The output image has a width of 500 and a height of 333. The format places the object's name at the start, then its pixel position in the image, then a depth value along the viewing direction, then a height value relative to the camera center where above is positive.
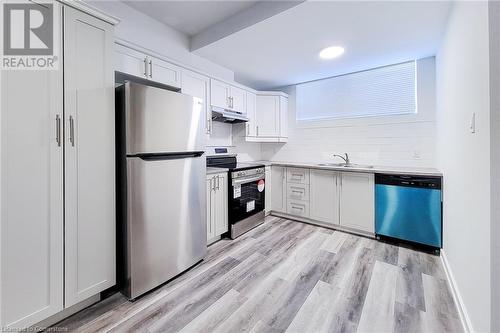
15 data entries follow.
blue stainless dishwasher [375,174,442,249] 2.35 -0.49
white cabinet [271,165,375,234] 2.81 -0.44
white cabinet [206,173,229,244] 2.51 -0.48
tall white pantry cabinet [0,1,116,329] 1.18 -0.07
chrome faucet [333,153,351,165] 3.37 +0.09
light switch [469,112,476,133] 1.25 +0.25
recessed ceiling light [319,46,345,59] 2.62 +1.45
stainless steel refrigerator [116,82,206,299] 1.62 -0.14
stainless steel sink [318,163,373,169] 3.28 +0.01
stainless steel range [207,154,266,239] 2.77 -0.39
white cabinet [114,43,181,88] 1.97 +1.01
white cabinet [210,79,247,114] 2.94 +1.04
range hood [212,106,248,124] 2.94 +0.75
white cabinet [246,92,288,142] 3.84 +0.89
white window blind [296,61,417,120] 3.04 +1.15
